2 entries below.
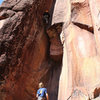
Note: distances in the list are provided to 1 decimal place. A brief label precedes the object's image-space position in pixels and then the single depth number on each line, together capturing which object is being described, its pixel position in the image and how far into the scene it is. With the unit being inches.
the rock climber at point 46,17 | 345.7
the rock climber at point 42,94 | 219.9
